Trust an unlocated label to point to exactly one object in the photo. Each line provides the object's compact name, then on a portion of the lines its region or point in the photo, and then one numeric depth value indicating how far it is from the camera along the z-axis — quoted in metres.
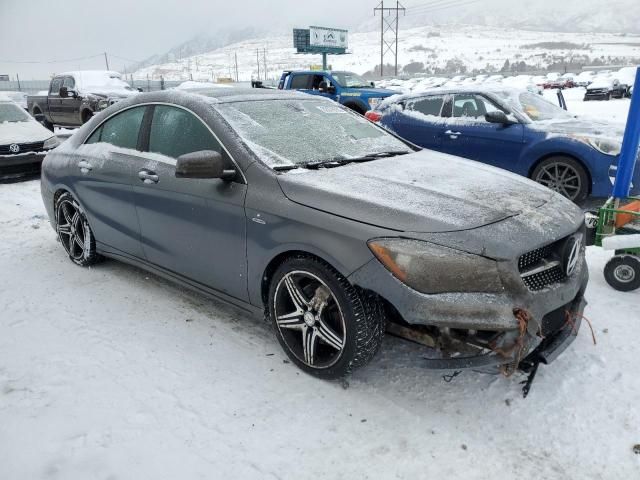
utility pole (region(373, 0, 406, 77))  75.12
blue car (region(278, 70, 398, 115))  14.77
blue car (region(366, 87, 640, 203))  6.17
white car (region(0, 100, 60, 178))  8.45
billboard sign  52.44
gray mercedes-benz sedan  2.38
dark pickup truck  14.54
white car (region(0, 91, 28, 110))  24.95
